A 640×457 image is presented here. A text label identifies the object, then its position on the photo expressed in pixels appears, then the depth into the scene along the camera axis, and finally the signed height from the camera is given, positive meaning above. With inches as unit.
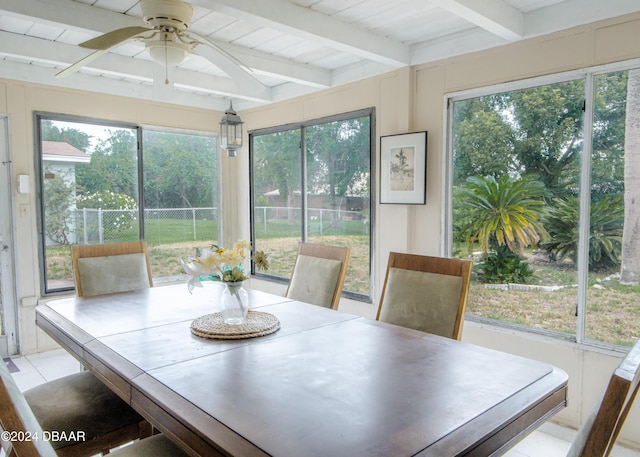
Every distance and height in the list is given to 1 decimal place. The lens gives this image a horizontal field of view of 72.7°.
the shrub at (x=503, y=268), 112.7 -16.6
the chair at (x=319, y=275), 103.7 -16.9
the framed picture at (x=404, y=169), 127.2 +11.4
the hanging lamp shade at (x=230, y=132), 133.9 +23.3
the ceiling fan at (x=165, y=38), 71.4 +29.5
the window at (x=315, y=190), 148.6 +6.2
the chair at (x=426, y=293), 81.9 -17.4
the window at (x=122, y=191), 153.3 +6.4
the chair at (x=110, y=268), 111.3 -16.2
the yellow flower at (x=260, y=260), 79.9 -9.9
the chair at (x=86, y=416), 64.5 -32.4
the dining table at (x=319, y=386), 42.0 -21.9
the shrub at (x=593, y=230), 96.0 -5.7
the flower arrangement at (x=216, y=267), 75.4 -10.4
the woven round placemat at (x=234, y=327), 72.4 -21.1
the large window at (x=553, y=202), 94.9 +0.8
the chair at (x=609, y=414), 28.7 -14.2
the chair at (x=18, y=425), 35.0 -18.0
